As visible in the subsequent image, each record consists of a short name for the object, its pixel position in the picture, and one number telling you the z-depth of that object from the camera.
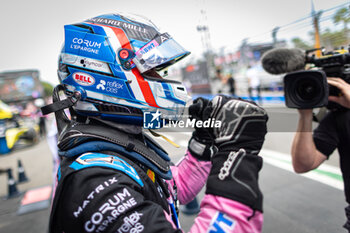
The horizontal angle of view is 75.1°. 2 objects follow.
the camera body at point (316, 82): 1.07
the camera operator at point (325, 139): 1.20
